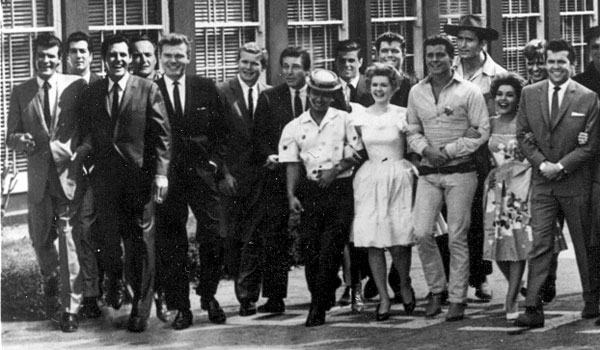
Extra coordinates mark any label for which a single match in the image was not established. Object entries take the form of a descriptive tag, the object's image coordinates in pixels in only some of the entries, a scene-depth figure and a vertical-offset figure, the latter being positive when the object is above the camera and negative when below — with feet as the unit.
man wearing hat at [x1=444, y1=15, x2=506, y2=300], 34.86 +1.90
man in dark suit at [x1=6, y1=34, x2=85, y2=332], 31.35 +0.29
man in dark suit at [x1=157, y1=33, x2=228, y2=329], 32.35 -0.26
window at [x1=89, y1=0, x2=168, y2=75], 43.34 +4.43
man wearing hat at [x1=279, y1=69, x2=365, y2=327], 32.68 -0.15
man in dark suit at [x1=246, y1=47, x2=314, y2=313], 33.68 -0.70
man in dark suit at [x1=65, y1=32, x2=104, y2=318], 33.22 -1.69
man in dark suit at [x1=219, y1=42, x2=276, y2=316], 34.06 +0.13
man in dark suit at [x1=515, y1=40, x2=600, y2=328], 31.23 -0.08
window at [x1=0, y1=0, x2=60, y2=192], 39.37 +3.55
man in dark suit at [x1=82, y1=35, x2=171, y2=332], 31.32 +0.11
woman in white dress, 32.68 -0.59
